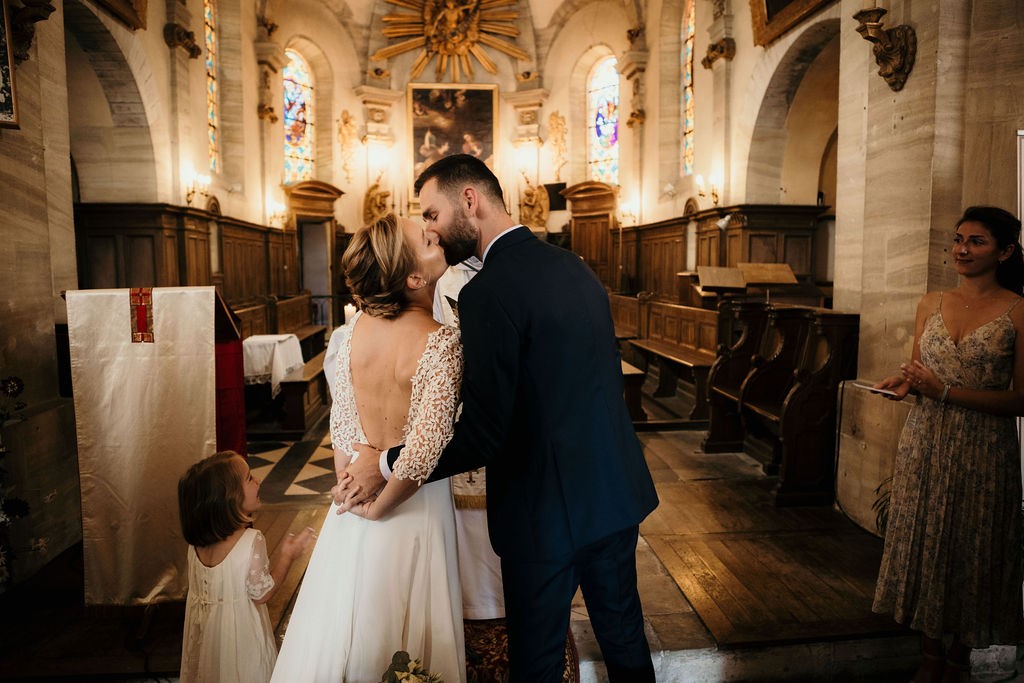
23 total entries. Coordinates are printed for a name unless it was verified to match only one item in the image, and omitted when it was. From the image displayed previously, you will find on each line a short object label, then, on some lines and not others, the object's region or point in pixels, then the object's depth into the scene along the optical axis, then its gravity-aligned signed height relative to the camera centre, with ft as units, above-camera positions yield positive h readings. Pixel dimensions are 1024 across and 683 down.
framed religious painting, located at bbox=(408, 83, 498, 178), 51.01 +12.99
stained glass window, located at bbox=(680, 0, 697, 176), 34.73 +10.52
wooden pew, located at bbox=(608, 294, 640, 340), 34.12 -1.57
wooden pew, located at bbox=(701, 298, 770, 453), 19.30 -2.69
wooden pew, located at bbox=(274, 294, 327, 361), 33.42 -1.98
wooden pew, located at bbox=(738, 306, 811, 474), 16.92 -2.52
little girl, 7.07 -3.11
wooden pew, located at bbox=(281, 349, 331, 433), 22.22 -3.95
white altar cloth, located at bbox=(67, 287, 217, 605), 9.09 -1.91
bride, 5.75 -2.12
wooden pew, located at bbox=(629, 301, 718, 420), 23.39 -2.50
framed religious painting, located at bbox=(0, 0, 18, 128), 10.10 +3.14
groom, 5.50 -1.31
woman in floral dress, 7.89 -2.22
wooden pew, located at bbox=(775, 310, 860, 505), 14.49 -3.09
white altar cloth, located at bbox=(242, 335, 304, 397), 23.02 -2.49
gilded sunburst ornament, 49.03 +19.14
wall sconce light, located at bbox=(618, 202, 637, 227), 42.45 +4.60
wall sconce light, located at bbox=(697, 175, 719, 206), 29.96 +4.40
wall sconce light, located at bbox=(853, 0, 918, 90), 12.14 +4.41
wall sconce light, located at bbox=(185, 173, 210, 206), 27.96 +4.41
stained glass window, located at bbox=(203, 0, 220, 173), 33.26 +10.42
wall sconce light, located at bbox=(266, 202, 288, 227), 41.29 +4.53
